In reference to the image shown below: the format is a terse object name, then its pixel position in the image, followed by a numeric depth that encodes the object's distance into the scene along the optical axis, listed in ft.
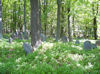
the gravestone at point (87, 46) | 29.01
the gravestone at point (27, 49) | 25.33
